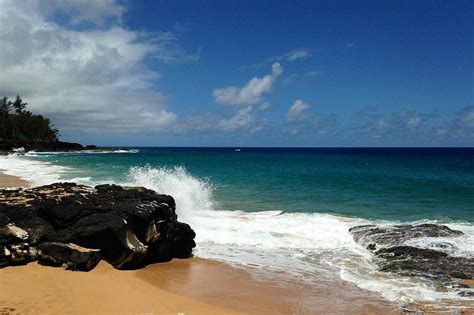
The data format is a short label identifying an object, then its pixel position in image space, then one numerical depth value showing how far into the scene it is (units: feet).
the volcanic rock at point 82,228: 30.09
